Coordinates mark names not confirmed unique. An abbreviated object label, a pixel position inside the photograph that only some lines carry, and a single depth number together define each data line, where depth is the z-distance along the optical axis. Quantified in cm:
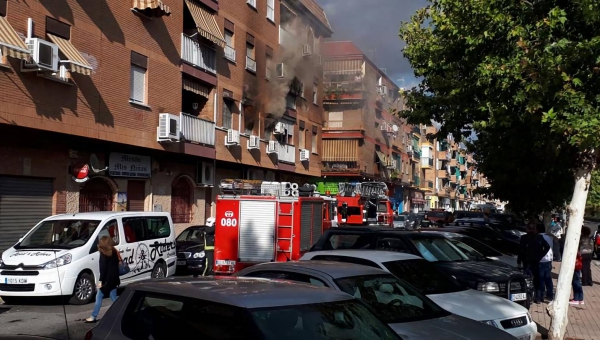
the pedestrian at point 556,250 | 2215
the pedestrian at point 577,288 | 1254
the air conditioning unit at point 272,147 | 2797
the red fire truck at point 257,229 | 1505
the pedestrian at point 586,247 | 1444
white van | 1161
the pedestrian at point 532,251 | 1262
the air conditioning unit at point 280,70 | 2895
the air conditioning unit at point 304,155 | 3222
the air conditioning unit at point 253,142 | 2619
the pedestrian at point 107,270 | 994
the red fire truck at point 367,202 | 2988
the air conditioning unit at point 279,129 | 2922
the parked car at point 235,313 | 379
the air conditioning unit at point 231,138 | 2458
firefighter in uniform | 1535
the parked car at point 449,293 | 716
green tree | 881
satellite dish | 1838
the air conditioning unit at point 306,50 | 3064
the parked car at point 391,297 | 575
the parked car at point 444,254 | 963
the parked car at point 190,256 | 1736
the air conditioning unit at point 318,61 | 3223
